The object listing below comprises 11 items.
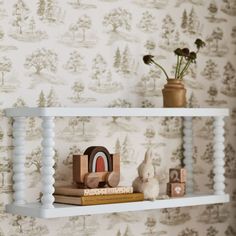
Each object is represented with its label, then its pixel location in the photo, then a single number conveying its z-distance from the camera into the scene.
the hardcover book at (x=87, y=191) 2.52
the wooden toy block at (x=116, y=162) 2.66
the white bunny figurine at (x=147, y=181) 2.69
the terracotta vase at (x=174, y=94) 2.83
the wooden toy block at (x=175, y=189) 2.85
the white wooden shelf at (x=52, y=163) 2.42
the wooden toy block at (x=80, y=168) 2.56
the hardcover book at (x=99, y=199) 2.51
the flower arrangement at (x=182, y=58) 2.85
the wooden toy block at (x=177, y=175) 2.87
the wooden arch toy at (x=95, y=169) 2.55
